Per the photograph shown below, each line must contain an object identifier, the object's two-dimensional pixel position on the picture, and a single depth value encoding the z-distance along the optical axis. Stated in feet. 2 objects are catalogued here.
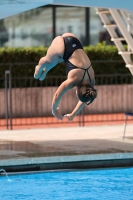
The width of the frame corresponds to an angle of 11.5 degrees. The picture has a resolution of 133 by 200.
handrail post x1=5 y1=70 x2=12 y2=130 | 57.88
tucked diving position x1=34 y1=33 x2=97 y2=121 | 27.40
